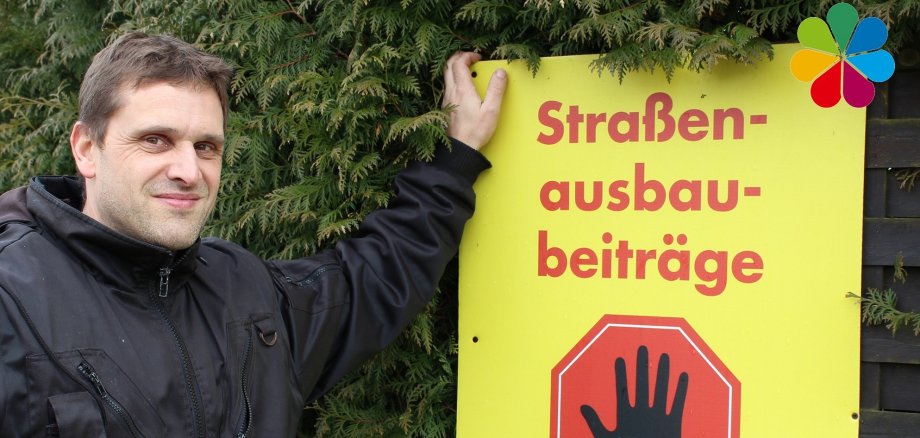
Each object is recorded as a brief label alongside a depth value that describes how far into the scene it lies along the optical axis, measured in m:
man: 1.72
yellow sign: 2.11
